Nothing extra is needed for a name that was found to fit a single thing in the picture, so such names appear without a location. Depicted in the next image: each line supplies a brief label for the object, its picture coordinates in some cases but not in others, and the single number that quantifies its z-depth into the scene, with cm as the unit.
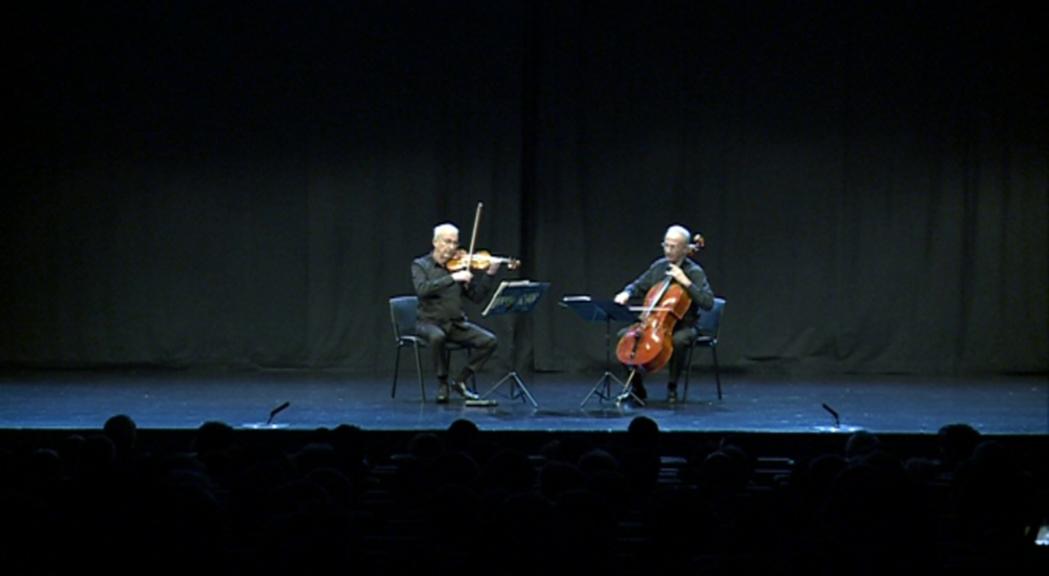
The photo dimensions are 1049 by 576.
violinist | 1795
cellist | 1755
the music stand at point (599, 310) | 1683
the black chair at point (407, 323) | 1820
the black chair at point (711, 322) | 1867
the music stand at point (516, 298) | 1700
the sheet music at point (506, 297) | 1695
